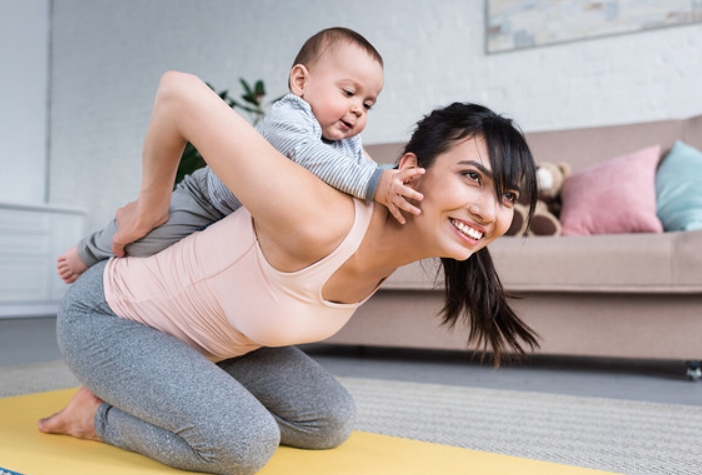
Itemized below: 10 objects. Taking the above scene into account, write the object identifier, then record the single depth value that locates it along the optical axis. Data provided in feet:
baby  3.68
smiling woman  3.62
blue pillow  8.55
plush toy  9.08
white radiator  16.05
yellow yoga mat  4.09
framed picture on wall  11.45
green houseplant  11.23
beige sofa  7.71
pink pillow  8.87
